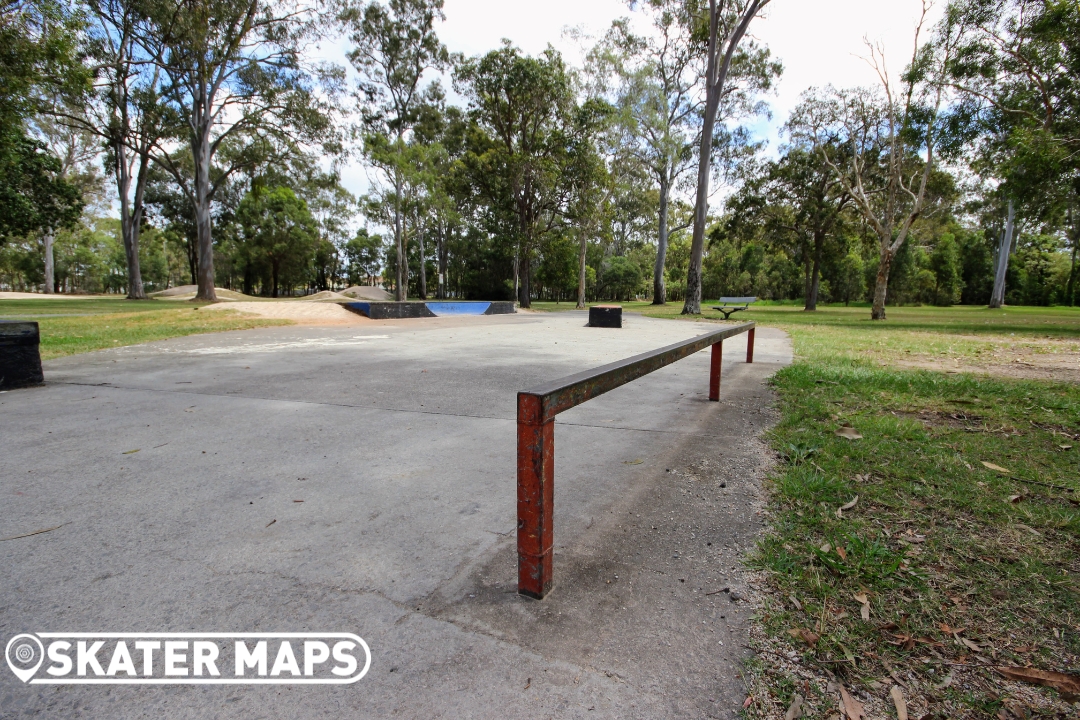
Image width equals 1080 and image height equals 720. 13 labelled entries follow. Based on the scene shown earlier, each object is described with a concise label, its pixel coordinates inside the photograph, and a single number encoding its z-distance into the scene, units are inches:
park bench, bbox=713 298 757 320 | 703.1
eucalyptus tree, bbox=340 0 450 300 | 1038.4
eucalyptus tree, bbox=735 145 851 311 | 1016.2
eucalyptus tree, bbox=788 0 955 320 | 660.7
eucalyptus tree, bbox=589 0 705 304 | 1039.6
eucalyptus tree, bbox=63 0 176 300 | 744.3
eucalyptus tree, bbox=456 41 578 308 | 912.3
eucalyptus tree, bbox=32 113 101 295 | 1182.9
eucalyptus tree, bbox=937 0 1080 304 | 468.8
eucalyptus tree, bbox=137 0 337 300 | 722.2
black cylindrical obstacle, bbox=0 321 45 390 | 185.9
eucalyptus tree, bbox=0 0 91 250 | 432.8
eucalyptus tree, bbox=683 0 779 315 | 688.4
